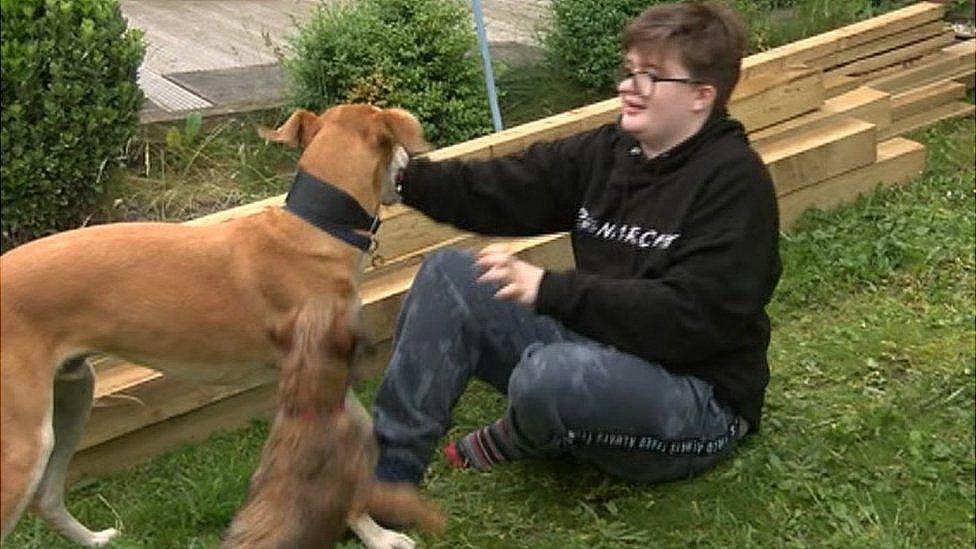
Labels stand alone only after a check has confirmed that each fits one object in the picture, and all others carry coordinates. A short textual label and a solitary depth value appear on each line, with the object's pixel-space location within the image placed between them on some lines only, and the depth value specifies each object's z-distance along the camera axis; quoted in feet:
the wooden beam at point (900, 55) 20.57
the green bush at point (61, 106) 10.68
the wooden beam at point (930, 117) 20.54
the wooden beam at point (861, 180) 17.79
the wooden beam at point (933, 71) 20.84
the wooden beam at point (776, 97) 18.04
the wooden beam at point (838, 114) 18.17
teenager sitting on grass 11.11
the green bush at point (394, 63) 17.24
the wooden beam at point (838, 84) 19.70
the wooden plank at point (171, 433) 13.29
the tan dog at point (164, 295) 10.45
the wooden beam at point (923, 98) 20.51
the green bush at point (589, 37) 19.53
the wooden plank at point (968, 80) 21.45
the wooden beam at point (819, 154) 17.52
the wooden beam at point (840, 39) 18.67
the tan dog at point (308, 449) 9.36
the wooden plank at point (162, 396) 13.11
